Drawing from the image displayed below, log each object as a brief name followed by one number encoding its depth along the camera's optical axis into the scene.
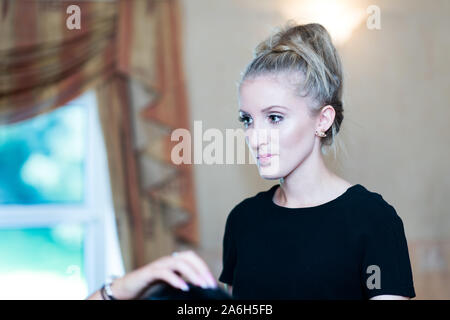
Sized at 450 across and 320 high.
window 2.90
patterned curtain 2.77
